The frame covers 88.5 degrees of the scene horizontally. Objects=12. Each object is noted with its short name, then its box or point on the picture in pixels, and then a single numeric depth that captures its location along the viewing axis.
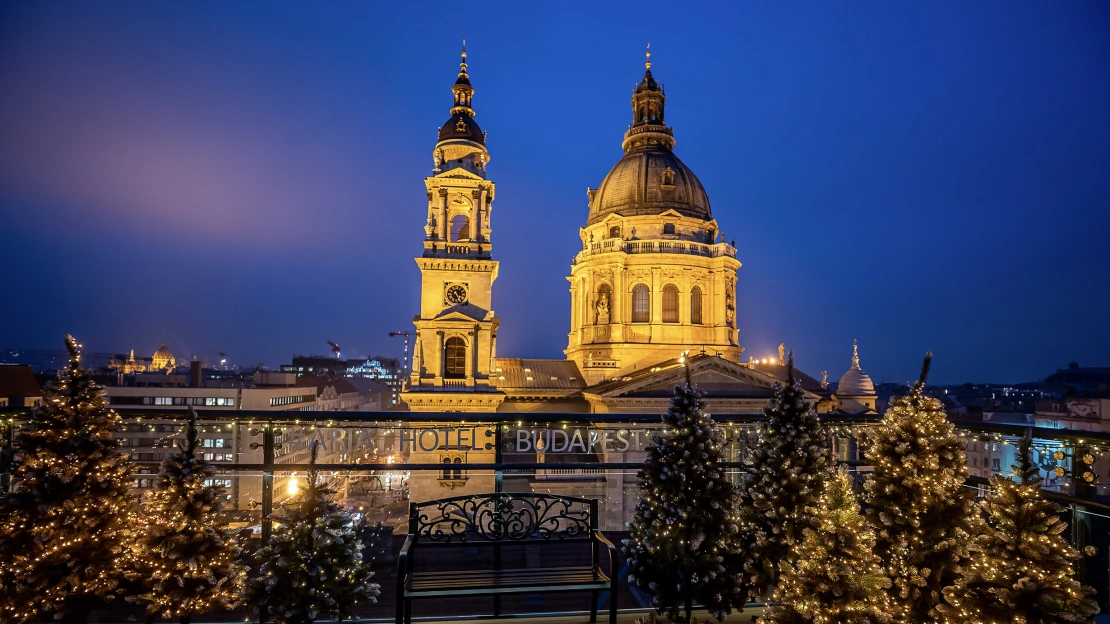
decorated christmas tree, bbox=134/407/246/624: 5.39
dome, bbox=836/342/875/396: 43.16
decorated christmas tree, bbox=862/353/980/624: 5.70
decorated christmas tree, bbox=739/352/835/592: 6.15
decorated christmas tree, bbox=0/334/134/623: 5.38
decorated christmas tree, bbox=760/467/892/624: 4.84
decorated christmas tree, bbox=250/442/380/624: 5.12
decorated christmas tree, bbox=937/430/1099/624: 4.16
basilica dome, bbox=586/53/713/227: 44.81
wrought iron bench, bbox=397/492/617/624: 5.31
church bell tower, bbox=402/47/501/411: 31.72
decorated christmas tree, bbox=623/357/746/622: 5.76
